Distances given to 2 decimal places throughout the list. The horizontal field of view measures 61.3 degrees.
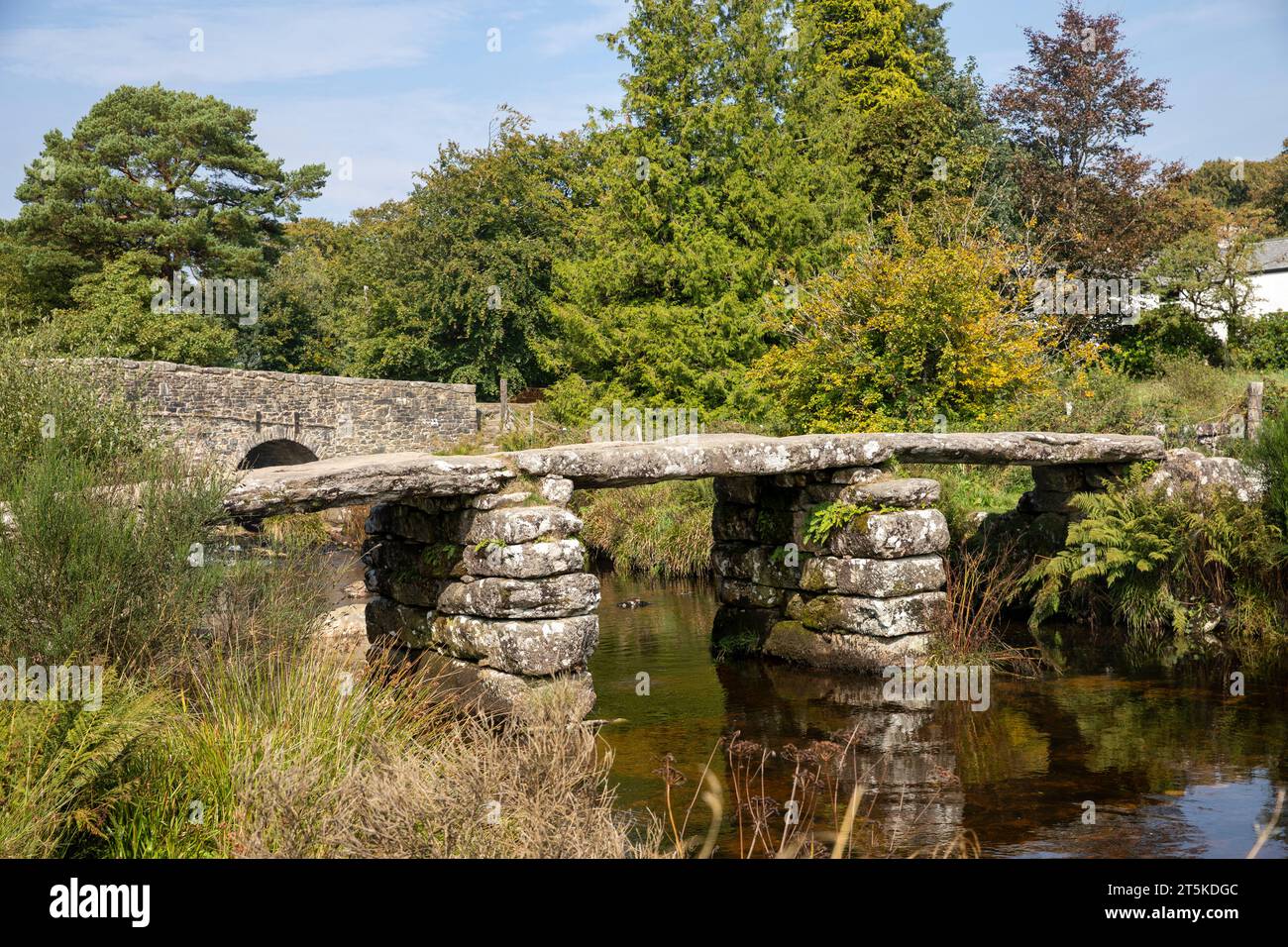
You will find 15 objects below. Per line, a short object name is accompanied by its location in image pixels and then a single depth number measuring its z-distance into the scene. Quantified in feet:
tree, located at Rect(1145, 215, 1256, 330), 84.74
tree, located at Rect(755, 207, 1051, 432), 49.93
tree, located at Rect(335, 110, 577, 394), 107.86
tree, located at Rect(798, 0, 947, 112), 105.19
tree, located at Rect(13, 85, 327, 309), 91.71
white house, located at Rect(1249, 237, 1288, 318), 108.27
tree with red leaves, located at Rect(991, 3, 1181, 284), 92.58
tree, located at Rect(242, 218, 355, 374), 113.19
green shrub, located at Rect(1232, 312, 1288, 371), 84.84
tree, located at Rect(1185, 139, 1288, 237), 143.74
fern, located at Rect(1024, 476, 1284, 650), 36.58
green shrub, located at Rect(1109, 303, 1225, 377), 86.43
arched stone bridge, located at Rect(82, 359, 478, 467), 71.20
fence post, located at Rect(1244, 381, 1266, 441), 56.39
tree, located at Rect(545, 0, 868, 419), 69.46
